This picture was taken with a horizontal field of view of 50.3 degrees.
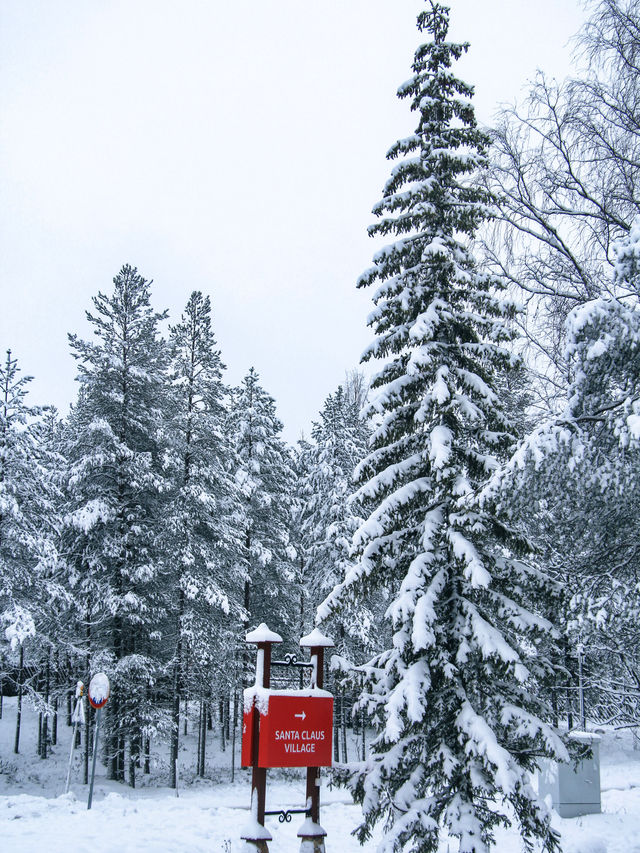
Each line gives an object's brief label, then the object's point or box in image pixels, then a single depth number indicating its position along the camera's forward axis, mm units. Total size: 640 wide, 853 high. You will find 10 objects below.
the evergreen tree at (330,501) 26875
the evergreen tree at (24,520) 19062
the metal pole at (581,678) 9269
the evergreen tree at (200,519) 22359
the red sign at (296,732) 9625
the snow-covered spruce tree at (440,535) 8914
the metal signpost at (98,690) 13453
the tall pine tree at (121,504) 20844
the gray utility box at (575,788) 13844
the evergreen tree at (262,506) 27484
